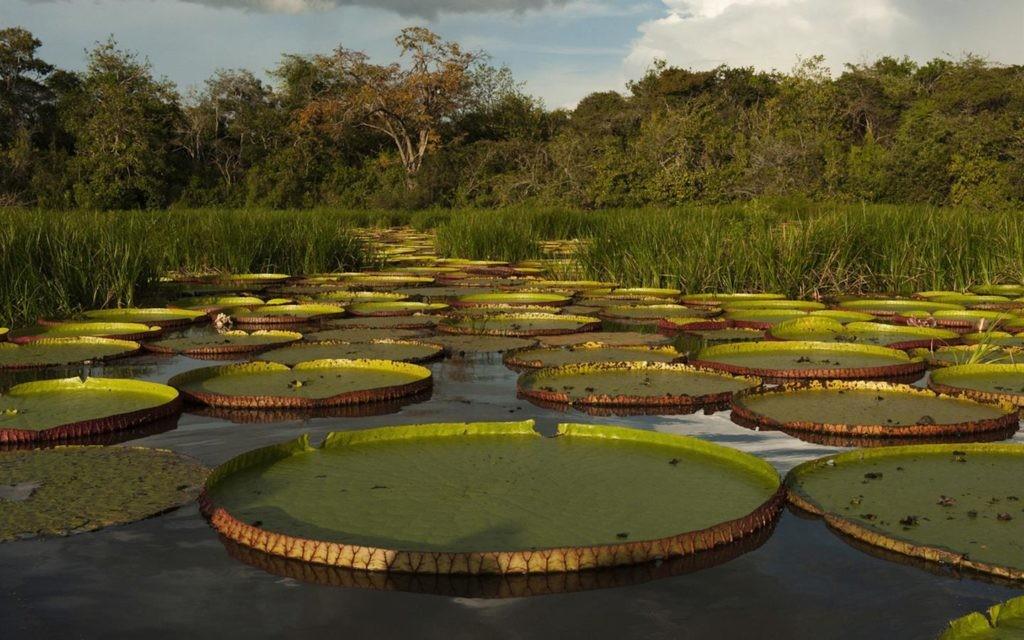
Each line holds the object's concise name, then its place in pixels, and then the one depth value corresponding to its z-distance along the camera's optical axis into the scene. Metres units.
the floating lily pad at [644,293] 7.33
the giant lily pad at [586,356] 4.62
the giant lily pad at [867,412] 3.25
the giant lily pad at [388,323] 5.92
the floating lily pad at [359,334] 5.41
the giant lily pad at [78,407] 3.24
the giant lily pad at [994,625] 1.60
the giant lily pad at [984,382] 3.68
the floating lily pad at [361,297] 7.21
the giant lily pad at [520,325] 5.56
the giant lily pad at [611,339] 5.25
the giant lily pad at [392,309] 6.43
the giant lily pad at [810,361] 4.25
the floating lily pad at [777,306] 6.50
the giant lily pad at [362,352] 4.75
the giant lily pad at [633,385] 3.76
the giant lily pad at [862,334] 5.12
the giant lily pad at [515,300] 6.91
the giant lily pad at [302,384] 3.74
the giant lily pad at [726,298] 6.89
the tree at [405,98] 27.75
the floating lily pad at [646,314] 6.20
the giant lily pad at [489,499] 2.09
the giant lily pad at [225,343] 4.98
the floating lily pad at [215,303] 6.56
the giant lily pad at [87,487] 2.37
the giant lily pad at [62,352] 4.59
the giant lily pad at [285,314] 5.95
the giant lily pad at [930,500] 2.11
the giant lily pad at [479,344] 5.14
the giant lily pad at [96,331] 5.27
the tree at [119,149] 24.17
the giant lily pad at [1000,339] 4.93
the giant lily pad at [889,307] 6.38
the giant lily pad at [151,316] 5.99
